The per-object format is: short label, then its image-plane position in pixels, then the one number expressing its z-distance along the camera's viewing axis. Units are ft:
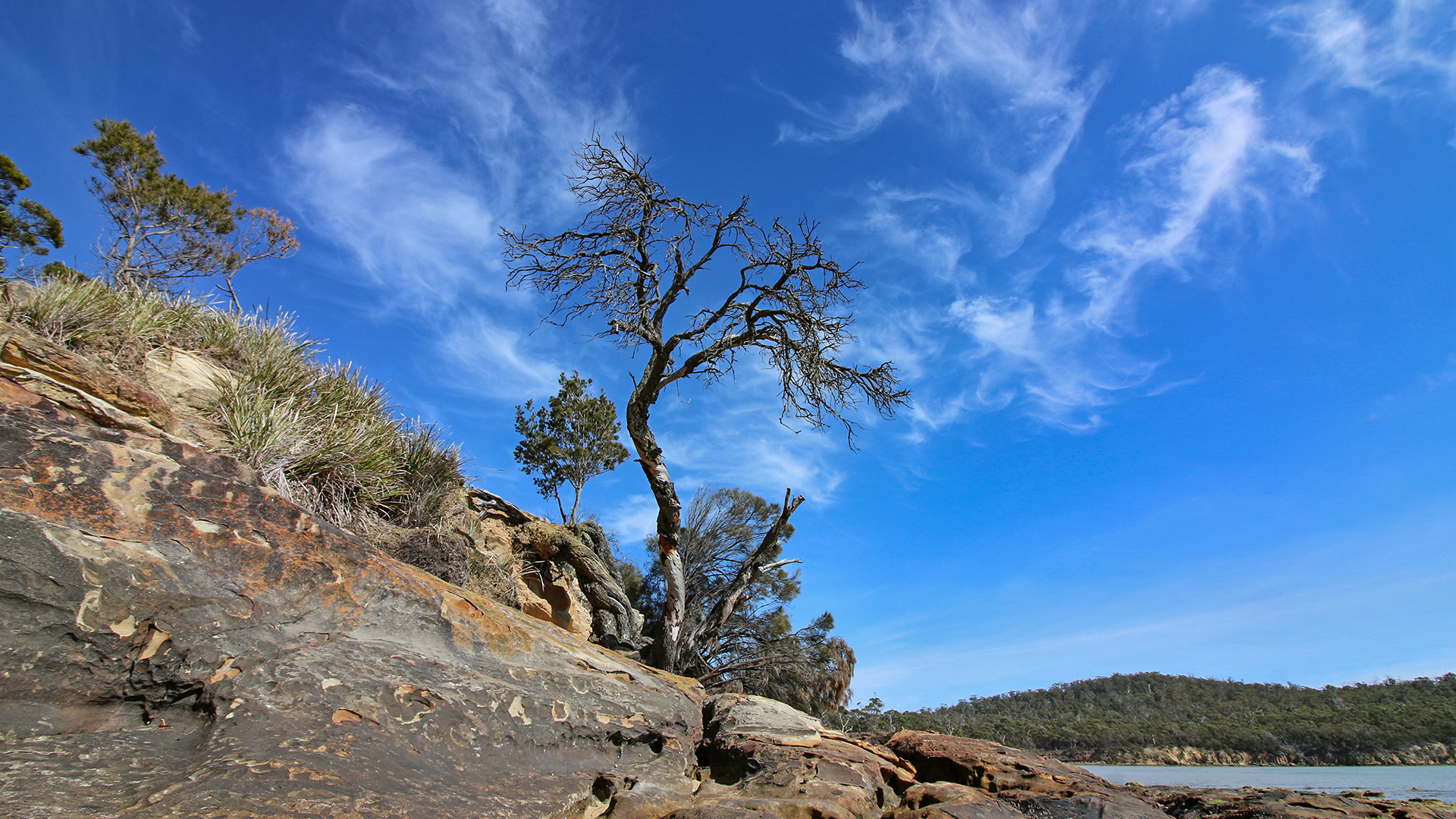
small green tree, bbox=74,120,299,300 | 71.56
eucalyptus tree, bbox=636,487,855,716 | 44.39
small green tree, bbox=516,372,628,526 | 77.82
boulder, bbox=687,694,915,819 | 11.37
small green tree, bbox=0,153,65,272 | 65.10
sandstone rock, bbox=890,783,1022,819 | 11.62
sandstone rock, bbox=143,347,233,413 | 17.98
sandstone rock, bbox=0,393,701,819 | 7.77
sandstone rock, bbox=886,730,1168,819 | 12.98
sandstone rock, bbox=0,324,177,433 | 12.36
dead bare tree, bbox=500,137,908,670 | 32.58
